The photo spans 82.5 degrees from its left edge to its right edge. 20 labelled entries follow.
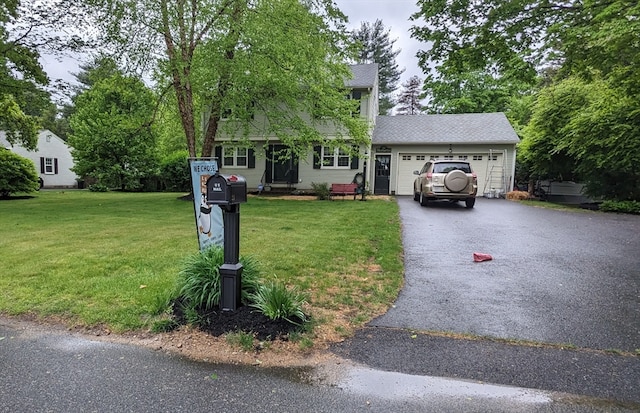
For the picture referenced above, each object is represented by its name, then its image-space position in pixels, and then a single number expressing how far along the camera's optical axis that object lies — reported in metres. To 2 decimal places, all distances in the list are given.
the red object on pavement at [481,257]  5.87
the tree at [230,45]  11.00
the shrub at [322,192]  15.41
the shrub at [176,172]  22.70
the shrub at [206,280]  3.36
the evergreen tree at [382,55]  38.62
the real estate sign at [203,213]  4.03
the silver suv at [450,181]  11.72
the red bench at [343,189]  15.92
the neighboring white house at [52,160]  26.16
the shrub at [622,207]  12.06
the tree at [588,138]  12.17
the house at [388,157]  17.55
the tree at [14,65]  12.41
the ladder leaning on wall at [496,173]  17.67
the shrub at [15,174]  16.11
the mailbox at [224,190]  3.15
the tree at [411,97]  43.50
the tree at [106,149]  21.81
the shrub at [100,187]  22.27
